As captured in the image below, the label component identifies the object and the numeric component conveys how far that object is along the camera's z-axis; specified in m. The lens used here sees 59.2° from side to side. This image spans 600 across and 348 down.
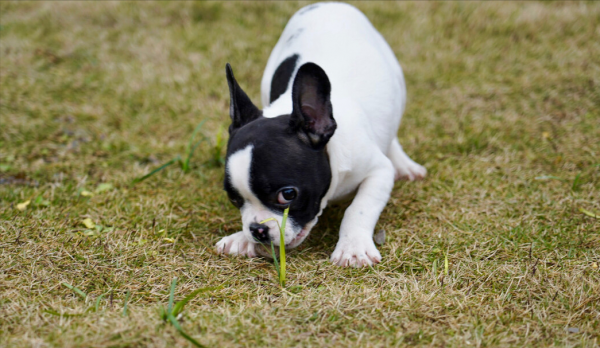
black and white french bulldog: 3.07
